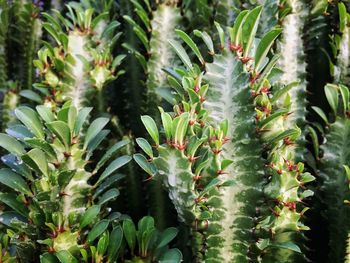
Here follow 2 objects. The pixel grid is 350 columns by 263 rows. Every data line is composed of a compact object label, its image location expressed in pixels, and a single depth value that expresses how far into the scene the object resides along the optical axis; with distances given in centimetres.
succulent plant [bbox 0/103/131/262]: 54
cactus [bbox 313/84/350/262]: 61
